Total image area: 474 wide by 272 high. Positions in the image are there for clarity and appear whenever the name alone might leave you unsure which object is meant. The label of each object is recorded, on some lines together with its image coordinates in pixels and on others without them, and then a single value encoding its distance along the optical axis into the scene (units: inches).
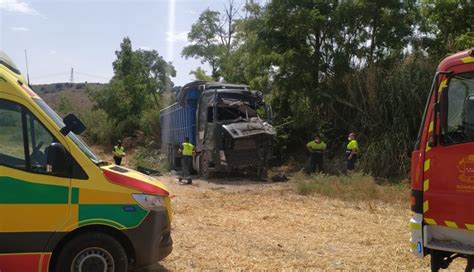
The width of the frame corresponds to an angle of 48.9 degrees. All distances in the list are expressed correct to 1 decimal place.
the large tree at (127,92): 1485.7
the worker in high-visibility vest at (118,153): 852.0
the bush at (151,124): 1282.0
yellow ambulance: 200.8
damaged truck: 669.9
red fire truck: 195.6
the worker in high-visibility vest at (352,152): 686.1
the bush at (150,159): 961.4
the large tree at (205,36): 1888.3
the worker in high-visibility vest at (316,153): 743.9
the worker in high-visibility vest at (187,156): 716.7
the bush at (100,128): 1450.5
